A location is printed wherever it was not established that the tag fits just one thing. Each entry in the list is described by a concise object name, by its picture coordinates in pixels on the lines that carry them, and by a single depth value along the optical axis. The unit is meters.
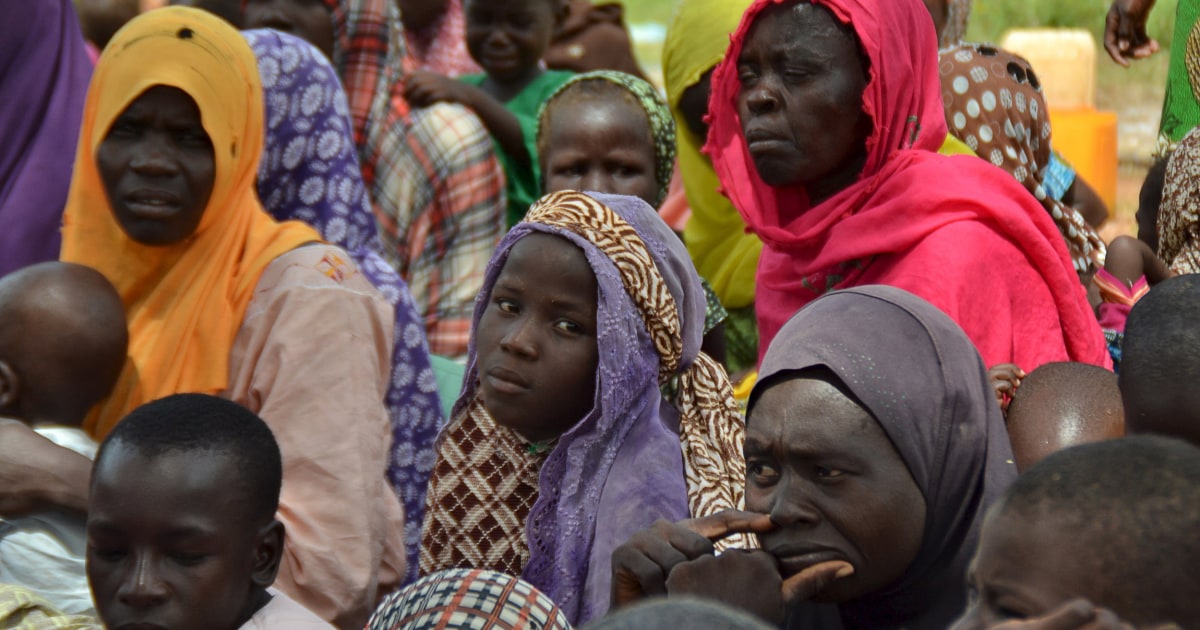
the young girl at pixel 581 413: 6.89
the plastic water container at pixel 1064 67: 18.58
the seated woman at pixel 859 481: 5.54
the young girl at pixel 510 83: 12.47
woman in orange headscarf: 7.49
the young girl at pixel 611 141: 10.48
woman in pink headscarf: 7.86
